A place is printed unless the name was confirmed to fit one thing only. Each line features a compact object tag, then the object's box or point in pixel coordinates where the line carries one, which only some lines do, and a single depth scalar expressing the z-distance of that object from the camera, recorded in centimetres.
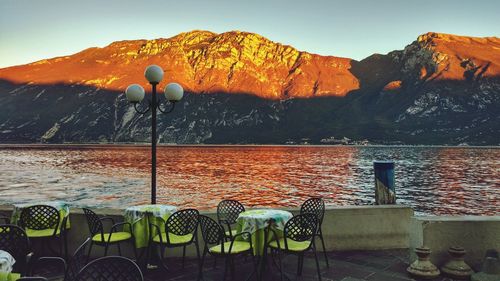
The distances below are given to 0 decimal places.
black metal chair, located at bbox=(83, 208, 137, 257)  722
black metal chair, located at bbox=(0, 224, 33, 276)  567
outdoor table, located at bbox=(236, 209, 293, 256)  680
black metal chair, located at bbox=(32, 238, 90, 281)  463
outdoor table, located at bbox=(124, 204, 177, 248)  749
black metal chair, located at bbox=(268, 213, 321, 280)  655
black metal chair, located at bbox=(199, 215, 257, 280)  655
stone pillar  876
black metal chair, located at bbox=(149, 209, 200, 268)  716
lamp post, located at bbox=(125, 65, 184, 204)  971
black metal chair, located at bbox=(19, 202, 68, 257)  759
